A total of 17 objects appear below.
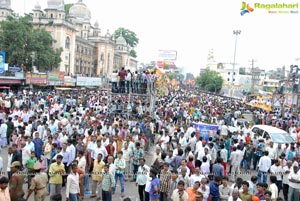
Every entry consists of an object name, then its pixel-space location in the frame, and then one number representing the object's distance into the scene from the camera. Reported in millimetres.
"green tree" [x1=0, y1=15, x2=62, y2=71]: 35188
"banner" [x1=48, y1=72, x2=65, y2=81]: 33097
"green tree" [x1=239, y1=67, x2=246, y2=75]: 113975
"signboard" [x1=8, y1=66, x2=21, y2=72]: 30055
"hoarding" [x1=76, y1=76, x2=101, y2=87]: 39644
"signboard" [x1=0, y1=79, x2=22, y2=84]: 27434
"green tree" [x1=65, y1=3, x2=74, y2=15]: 72775
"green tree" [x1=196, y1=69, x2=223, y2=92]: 71062
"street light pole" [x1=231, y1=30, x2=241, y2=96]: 45775
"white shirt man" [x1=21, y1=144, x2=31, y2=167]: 7914
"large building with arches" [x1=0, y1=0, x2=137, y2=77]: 50031
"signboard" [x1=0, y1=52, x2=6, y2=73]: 25609
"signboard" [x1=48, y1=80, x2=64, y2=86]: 32969
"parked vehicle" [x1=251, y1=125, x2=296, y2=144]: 12127
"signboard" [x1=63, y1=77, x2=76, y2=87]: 36288
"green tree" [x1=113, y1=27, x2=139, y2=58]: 86125
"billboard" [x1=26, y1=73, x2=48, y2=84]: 30203
